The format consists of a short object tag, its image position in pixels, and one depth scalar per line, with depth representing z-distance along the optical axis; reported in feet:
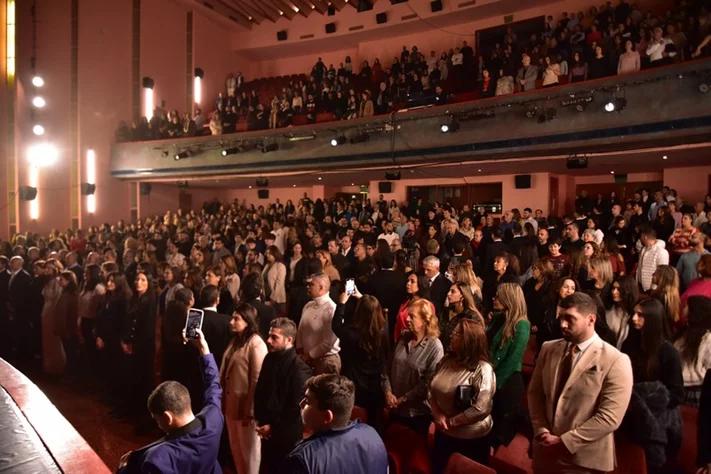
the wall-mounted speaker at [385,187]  52.42
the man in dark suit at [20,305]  20.48
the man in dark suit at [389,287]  16.74
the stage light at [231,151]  47.96
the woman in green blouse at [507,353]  9.07
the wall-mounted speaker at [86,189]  52.54
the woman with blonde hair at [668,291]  12.69
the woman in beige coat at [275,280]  21.17
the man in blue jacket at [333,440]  5.69
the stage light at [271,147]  45.93
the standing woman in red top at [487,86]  35.45
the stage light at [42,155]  48.44
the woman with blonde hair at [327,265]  19.02
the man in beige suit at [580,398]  6.98
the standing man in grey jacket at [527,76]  33.37
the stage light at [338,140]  41.55
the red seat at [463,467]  7.06
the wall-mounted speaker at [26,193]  47.19
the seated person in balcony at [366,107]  40.97
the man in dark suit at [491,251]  21.20
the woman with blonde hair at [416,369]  9.80
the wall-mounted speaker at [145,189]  57.93
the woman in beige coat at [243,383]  10.48
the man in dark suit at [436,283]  15.96
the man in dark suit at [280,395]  9.24
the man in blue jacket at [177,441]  6.58
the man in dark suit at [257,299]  13.21
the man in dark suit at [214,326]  12.32
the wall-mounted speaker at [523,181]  44.34
